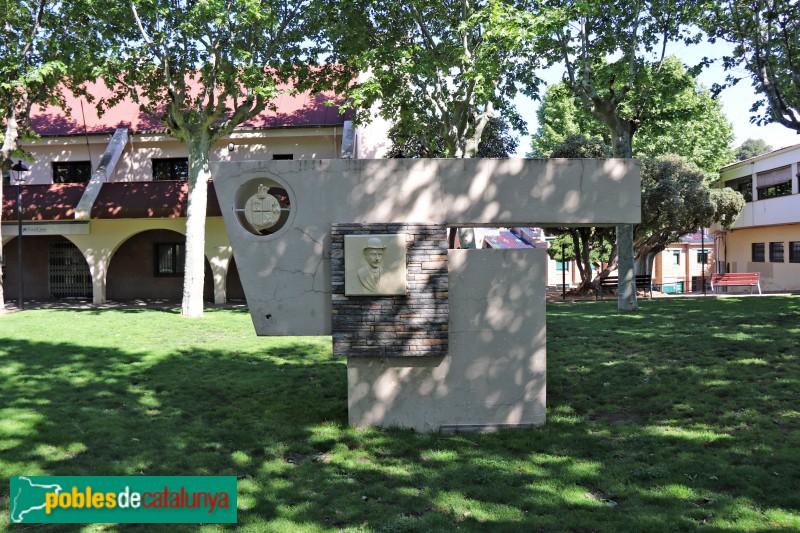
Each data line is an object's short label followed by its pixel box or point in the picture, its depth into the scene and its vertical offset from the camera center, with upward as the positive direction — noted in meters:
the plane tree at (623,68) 15.36 +5.43
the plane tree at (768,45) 12.29 +5.02
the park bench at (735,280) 21.61 -0.43
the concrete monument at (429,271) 6.12 +0.01
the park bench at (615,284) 20.72 -0.53
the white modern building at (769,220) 27.45 +2.37
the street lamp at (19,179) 18.91 +3.17
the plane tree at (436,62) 15.95 +6.09
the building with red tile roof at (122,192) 20.78 +2.98
